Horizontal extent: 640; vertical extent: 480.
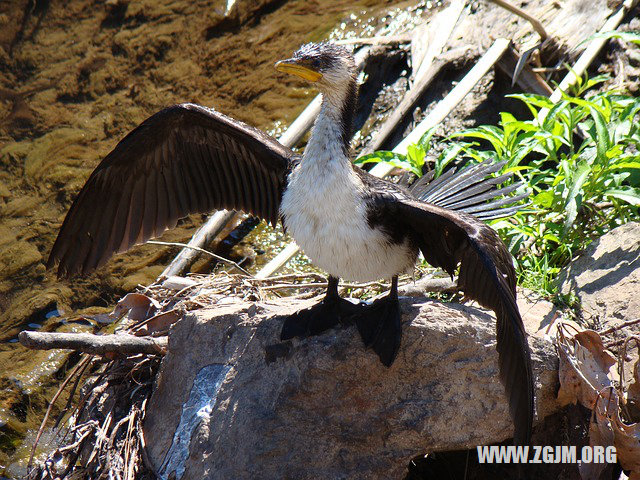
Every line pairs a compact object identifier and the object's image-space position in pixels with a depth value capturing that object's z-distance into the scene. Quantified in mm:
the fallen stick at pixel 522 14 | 10891
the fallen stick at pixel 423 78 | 11437
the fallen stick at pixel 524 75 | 10906
